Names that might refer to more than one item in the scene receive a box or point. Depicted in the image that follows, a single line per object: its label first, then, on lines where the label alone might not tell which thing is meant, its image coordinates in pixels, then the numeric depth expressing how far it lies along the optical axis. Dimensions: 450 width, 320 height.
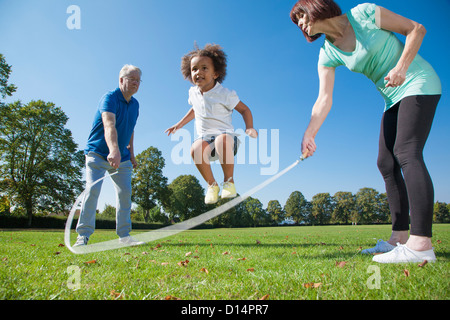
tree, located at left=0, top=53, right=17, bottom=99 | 22.95
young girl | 3.89
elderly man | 4.98
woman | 2.87
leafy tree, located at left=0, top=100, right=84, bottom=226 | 27.53
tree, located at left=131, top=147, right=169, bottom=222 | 32.41
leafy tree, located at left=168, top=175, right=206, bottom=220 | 35.00
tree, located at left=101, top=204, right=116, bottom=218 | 47.73
